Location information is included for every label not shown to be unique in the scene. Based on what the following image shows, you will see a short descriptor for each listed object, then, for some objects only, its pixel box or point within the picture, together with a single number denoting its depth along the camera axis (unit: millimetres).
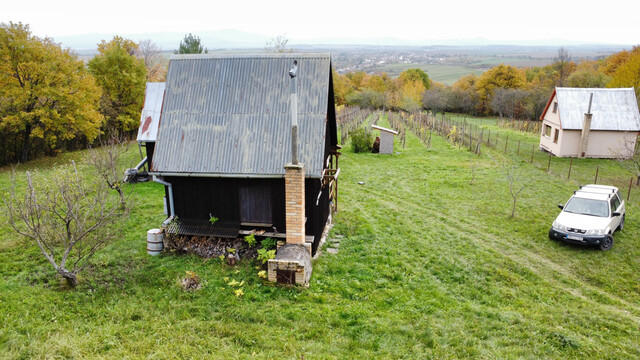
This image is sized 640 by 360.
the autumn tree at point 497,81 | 62875
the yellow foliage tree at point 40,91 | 21250
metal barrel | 10805
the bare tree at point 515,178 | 18006
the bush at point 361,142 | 28281
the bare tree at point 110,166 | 13930
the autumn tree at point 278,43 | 41531
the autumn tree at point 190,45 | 40000
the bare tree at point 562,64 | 65719
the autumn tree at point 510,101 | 56531
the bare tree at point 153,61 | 46469
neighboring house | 26109
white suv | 12164
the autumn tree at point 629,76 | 40375
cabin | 10297
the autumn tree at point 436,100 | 63641
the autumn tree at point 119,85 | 30484
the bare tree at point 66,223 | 8188
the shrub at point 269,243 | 10403
